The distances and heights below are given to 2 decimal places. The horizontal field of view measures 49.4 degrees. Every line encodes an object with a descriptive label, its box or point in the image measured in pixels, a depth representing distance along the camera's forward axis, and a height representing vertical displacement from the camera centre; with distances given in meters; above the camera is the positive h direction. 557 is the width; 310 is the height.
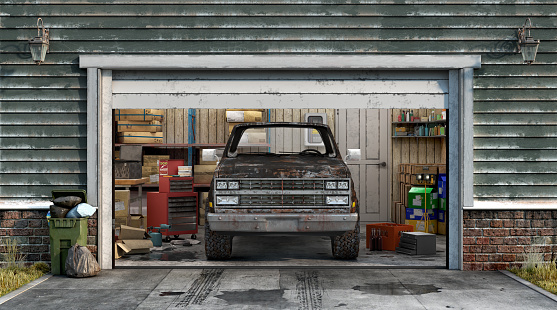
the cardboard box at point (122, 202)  9.49 -0.76
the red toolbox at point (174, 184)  10.50 -0.52
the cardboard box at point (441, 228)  10.67 -1.33
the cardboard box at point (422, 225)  10.70 -1.28
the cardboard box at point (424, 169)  10.90 -0.28
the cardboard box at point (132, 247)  8.38 -1.30
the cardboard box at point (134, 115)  12.09 +0.79
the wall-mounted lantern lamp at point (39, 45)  7.14 +1.29
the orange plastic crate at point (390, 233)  9.07 -1.20
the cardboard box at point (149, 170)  12.21 -0.33
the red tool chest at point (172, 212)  10.35 -1.01
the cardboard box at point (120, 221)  9.42 -1.05
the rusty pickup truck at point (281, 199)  7.01 -0.54
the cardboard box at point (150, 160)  12.27 -0.12
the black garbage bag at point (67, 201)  6.95 -0.54
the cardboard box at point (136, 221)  10.33 -1.15
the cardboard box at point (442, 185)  10.50 -0.56
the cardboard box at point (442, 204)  10.44 -0.89
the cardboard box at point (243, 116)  12.25 +0.77
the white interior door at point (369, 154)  12.88 -0.01
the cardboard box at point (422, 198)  10.73 -0.80
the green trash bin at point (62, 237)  6.96 -0.96
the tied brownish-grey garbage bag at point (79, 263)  6.89 -1.24
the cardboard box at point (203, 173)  11.89 -0.39
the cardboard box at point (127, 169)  10.11 -0.26
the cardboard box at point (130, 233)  9.06 -1.20
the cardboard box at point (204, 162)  12.49 -0.17
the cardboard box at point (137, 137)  12.10 +0.34
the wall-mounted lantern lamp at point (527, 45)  7.18 +1.29
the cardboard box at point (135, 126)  12.15 +0.56
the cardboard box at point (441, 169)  10.66 -0.27
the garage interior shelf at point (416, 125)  12.08 +0.57
